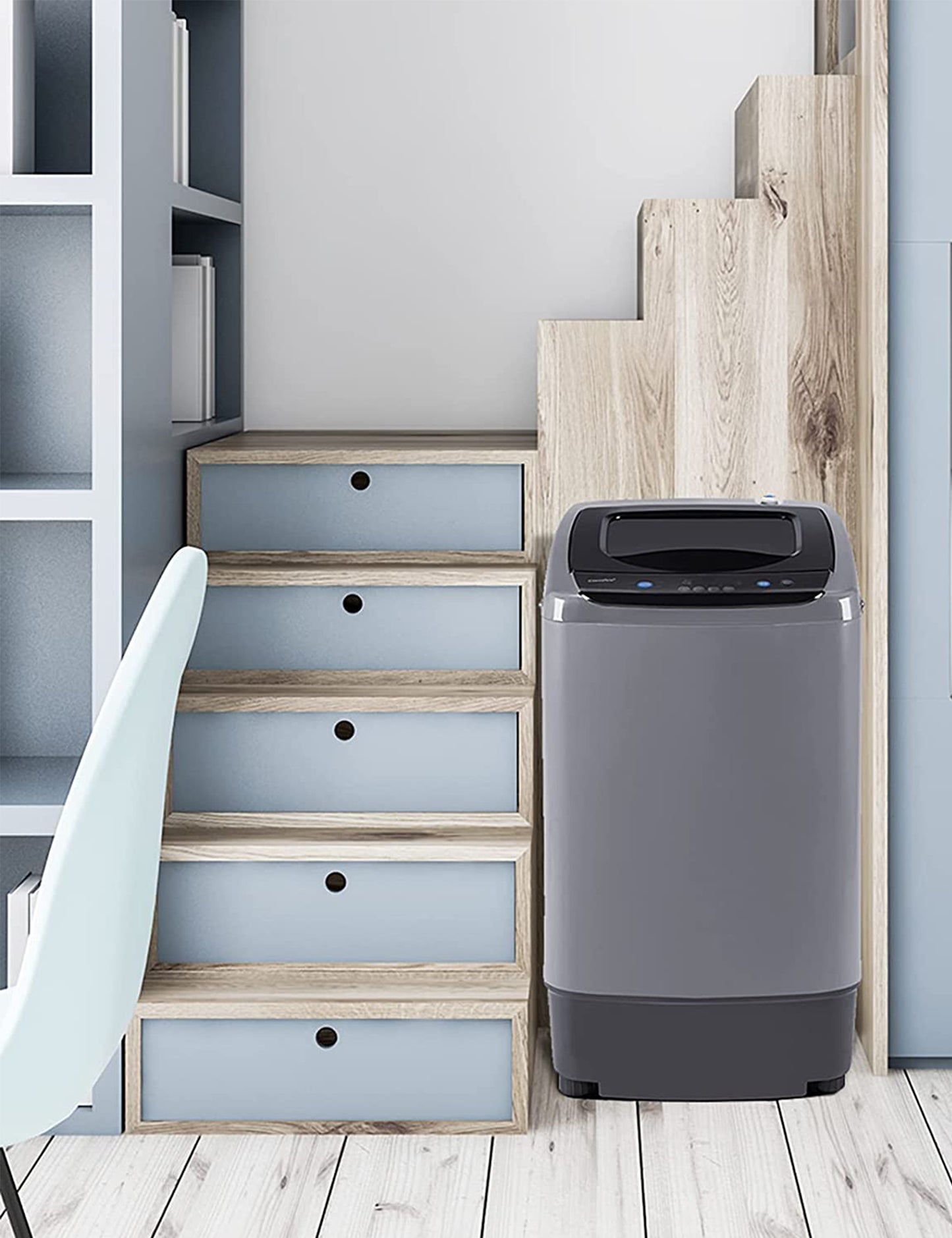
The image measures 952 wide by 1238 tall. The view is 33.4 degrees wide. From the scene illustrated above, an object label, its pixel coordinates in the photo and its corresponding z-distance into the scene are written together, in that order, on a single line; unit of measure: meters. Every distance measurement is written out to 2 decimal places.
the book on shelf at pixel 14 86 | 2.30
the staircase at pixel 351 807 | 2.36
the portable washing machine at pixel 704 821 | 1.78
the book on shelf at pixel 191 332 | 2.85
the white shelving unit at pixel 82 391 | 2.28
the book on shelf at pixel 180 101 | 2.70
